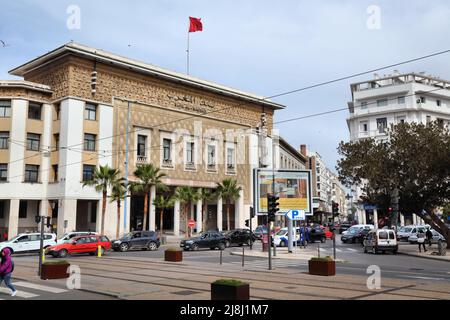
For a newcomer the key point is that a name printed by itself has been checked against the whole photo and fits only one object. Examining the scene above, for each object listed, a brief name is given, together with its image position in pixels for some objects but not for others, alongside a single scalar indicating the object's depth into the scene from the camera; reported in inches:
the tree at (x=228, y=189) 2410.2
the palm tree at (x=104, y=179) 1761.8
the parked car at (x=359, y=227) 1987.9
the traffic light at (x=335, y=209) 1183.7
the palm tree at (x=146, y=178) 1932.8
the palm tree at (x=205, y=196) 2290.7
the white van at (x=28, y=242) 1280.8
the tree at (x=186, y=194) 2156.7
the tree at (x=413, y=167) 1459.2
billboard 1334.9
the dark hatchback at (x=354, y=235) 1916.8
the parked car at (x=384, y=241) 1344.7
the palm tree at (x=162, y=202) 1968.5
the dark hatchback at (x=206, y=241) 1454.2
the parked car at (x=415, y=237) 1904.5
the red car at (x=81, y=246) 1216.2
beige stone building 1792.6
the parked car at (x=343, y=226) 2878.4
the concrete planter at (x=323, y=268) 732.0
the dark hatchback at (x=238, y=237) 1562.5
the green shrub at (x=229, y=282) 455.8
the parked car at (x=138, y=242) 1432.1
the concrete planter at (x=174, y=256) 1013.8
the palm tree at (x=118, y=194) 1795.0
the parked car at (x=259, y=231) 2015.3
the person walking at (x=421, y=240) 1382.9
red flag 2107.5
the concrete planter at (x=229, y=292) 450.3
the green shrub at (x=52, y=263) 698.3
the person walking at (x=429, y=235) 1565.8
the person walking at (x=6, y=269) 535.8
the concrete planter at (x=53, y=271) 691.4
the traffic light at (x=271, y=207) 887.1
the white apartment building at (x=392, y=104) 3041.3
